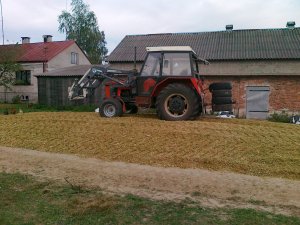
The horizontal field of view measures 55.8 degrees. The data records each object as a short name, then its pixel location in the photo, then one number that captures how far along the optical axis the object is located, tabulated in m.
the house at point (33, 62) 25.60
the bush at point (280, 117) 15.04
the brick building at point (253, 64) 16.59
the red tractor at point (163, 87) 8.65
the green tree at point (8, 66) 23.00
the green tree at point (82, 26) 40.96
